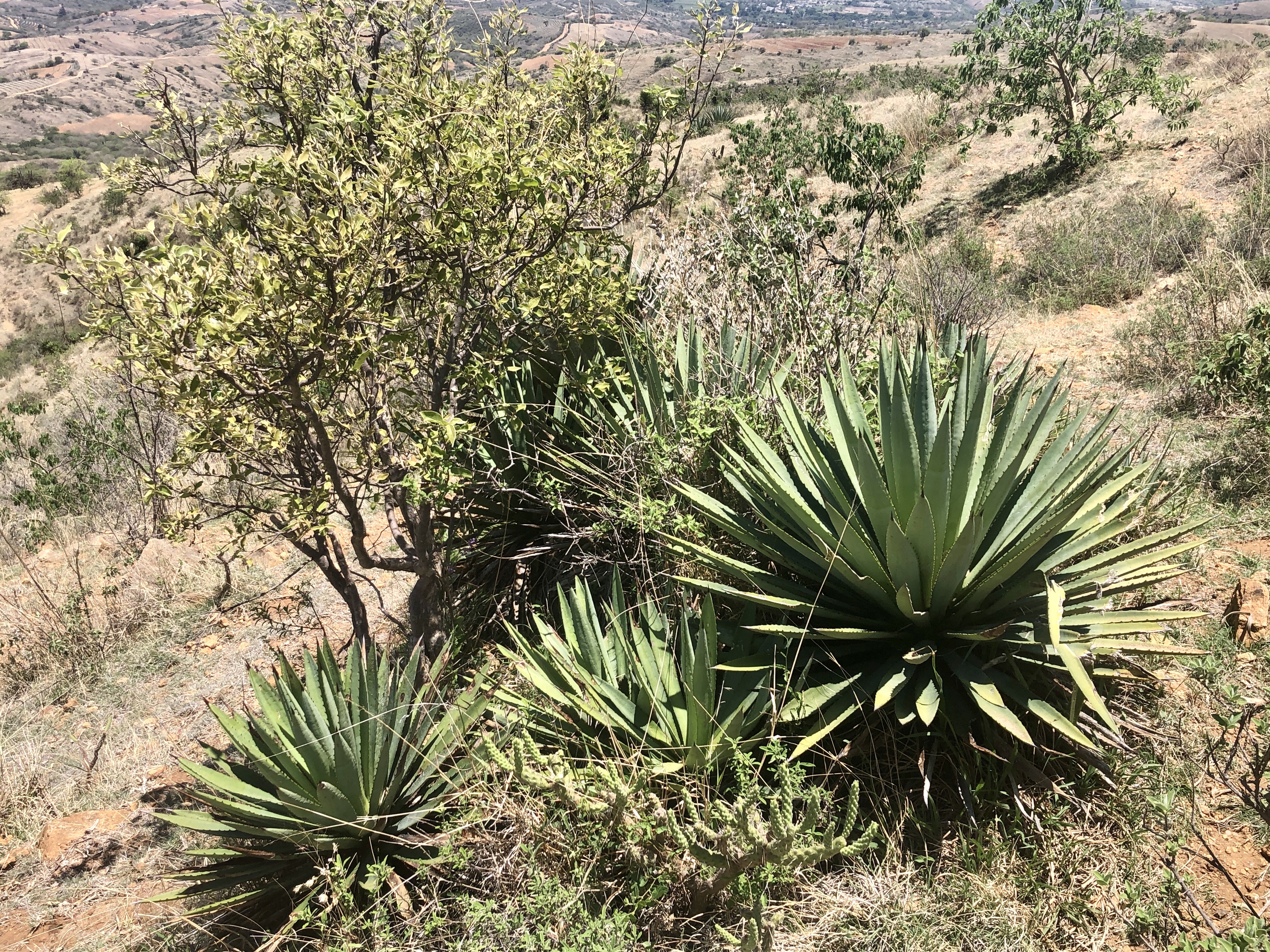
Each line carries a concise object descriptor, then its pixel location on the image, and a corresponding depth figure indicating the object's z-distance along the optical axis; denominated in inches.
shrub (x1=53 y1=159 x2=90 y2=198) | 1317.7
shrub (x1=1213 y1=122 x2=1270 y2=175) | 333.1
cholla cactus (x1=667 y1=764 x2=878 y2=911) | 85.4
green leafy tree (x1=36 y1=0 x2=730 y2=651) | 112.9
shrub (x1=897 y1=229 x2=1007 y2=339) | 237.3
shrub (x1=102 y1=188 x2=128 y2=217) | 1106.7
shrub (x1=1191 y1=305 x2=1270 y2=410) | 170.2
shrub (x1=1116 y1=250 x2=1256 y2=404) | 211.3
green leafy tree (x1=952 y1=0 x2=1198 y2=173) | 422.9
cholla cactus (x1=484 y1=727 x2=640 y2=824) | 94.1
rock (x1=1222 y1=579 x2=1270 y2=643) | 119.4
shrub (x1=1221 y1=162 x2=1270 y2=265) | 259.8
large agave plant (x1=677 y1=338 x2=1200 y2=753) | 100.3
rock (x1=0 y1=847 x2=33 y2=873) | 158.1
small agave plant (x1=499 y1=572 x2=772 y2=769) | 104.3
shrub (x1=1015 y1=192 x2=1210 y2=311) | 285.3
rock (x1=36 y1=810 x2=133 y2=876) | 154.0
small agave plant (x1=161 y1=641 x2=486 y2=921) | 108.0
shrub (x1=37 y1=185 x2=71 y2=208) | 1288.1
